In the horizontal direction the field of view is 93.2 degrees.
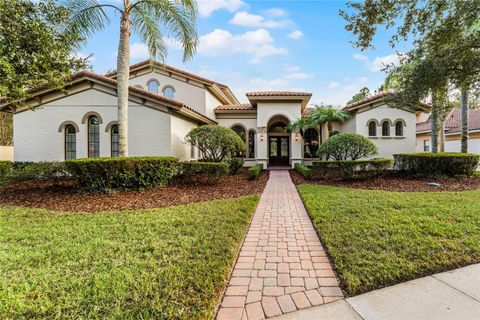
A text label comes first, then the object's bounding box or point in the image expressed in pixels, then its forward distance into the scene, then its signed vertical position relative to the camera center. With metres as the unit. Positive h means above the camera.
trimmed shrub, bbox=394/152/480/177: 10.72 -0.41
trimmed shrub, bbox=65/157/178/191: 8.15 -0.51
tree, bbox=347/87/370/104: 43.33 +12.20
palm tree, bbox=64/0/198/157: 8.88 +5.58
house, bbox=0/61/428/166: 12.00 +2.41
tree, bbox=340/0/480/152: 8.30 +4.77
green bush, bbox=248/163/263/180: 12.00 -0.89
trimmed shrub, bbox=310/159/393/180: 10.55 -0.57
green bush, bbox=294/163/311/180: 11.85 -0.83
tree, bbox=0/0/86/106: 7.41 +4.00
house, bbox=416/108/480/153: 19.77 +2.17
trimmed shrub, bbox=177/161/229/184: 9.94 -0.60
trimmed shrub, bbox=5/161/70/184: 9.34 -0.54
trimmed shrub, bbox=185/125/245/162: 12.04 +0.89
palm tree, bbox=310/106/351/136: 15.85 +2.95
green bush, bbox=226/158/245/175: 13.64 -0.44
